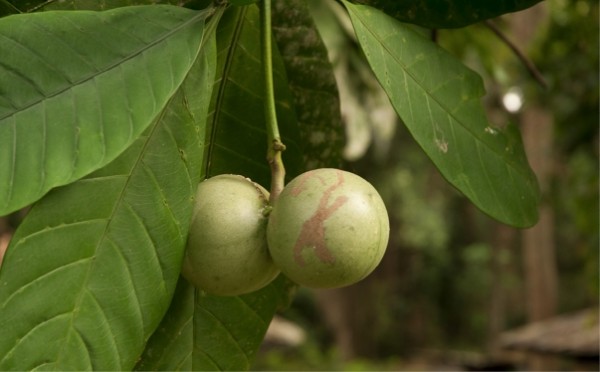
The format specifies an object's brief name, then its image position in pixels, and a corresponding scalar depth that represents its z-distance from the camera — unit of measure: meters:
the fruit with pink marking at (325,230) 0.65
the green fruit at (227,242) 0.67
